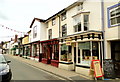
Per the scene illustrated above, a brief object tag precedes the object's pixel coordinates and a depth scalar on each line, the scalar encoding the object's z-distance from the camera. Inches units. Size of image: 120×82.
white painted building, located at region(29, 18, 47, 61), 851.4
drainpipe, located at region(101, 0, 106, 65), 371.9
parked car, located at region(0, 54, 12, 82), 243.3
